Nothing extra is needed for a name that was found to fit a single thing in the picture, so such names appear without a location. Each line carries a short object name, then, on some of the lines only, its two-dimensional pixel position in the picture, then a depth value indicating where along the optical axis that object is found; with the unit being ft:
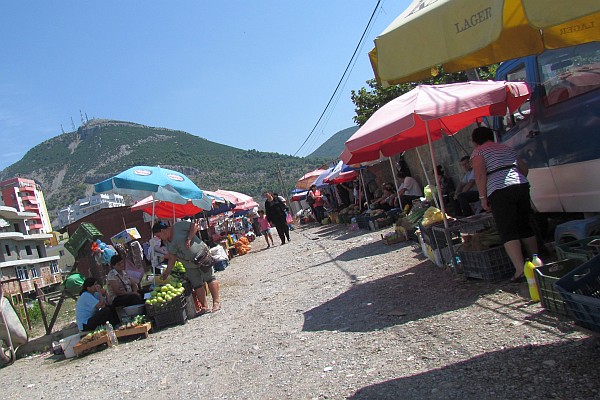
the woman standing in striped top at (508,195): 17.97
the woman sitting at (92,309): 27.43
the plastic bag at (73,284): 30.01
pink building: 326.65
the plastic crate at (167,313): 27.86
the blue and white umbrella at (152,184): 28.35
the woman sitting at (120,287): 29.12
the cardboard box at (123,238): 40.63
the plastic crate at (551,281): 12.64
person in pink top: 70.64
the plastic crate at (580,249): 13.88
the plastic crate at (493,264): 19.16
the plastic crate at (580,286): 10.74
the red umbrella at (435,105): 19.94
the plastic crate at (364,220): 50.92
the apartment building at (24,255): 147.84
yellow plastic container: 15.26
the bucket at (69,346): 26.55
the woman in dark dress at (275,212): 65.98
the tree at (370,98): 87.15
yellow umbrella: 9.20
